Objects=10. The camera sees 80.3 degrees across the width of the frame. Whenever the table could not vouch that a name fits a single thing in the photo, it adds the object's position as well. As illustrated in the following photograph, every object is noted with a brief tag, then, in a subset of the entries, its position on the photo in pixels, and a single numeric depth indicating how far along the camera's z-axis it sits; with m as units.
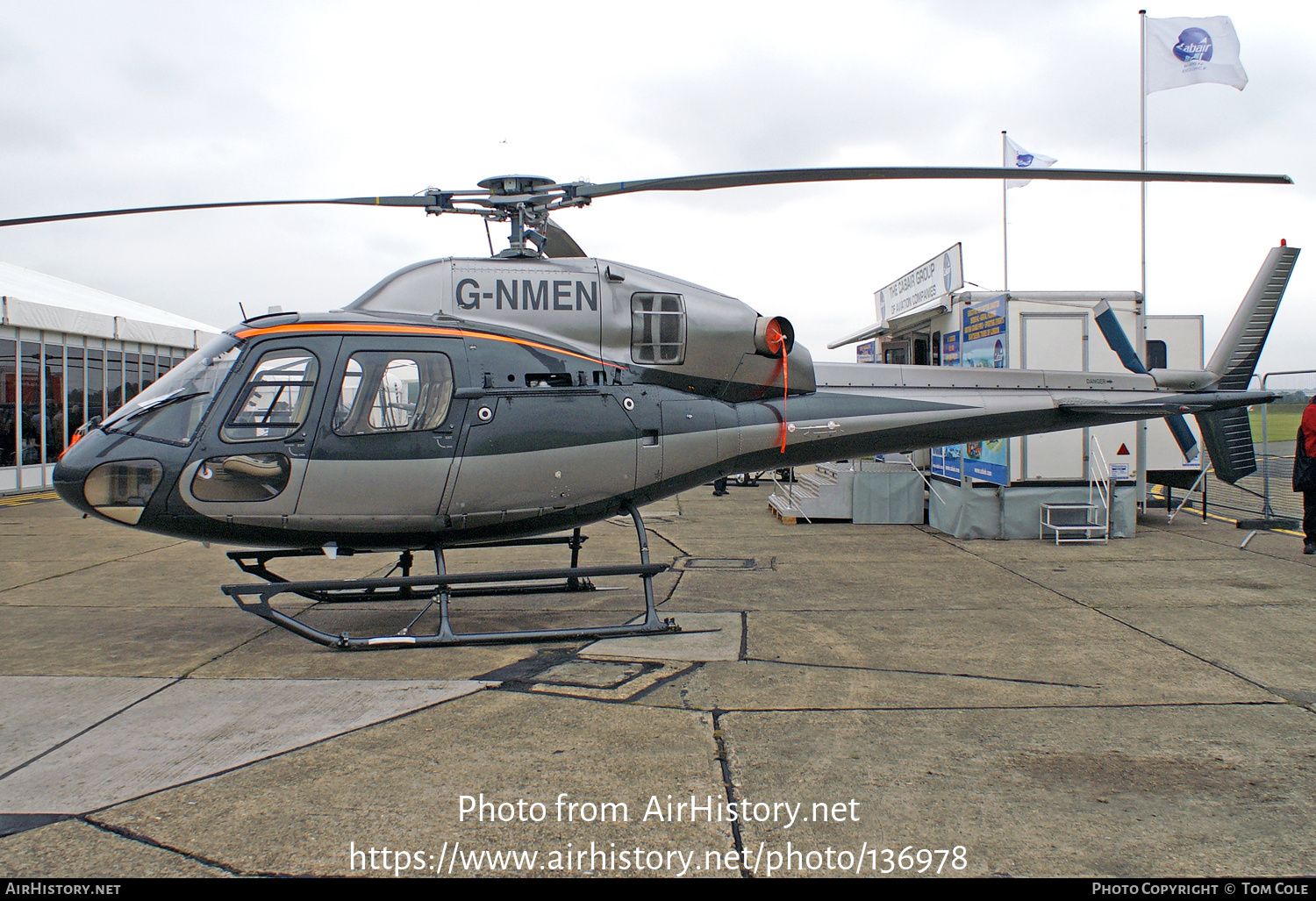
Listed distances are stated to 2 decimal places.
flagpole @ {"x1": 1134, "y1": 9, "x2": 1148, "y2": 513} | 10.66
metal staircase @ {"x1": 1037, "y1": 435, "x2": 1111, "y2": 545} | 10.36
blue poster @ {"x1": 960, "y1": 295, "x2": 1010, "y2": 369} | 10.59
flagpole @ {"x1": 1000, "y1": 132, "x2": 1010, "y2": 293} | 17.56
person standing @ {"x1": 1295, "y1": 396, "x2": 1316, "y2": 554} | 8.98
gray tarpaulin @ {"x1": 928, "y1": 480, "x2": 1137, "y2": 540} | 10.64
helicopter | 5.45
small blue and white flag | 18.47
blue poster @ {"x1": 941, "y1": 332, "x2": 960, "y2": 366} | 12.02
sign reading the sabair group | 12.38
